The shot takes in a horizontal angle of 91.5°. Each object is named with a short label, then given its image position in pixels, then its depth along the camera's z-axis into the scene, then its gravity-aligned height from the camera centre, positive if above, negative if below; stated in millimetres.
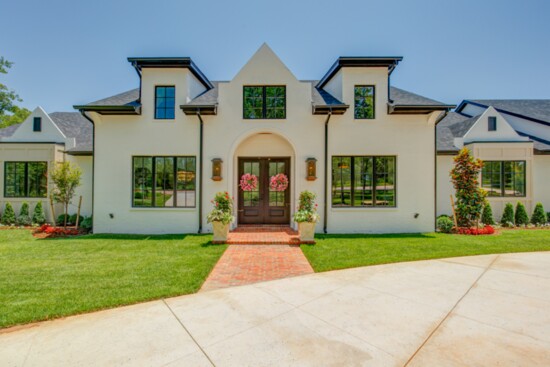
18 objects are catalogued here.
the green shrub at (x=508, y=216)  11276 -1162
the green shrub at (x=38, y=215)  11484 -1358
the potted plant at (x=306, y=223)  8172 -1115
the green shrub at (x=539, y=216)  11422 -1157
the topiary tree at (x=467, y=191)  9914 -101
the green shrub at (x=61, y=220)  11359 -1542
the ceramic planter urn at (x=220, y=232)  8164 -1423
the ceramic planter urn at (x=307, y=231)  8164 -1362
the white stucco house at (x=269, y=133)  9766 +1463
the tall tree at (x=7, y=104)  25297 +7871
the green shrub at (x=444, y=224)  9930 -1368
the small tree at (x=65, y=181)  9766 +108
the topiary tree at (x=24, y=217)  11312 -1430
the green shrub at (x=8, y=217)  11344 -1434
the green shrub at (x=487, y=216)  11234 -1162
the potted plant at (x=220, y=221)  8156 -1082
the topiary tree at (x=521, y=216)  11312 -1155
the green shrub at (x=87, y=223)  10559 -1559
